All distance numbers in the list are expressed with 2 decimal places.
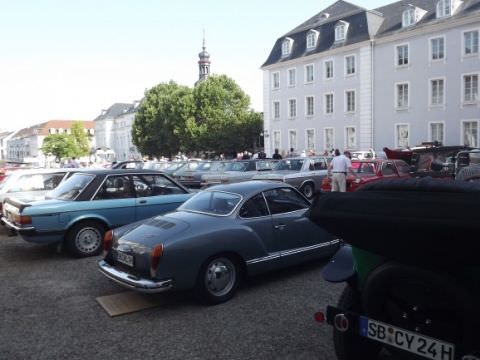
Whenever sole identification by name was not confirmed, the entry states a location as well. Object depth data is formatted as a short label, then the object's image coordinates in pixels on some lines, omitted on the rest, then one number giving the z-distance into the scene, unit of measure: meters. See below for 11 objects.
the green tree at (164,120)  56.16
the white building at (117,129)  116.88
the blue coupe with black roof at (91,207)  7.48
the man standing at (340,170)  13.30
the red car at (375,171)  13.49
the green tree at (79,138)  102.31
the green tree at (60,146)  100.69
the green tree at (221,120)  54.25
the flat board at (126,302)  5.26
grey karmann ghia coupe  5.09
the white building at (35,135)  148.50
